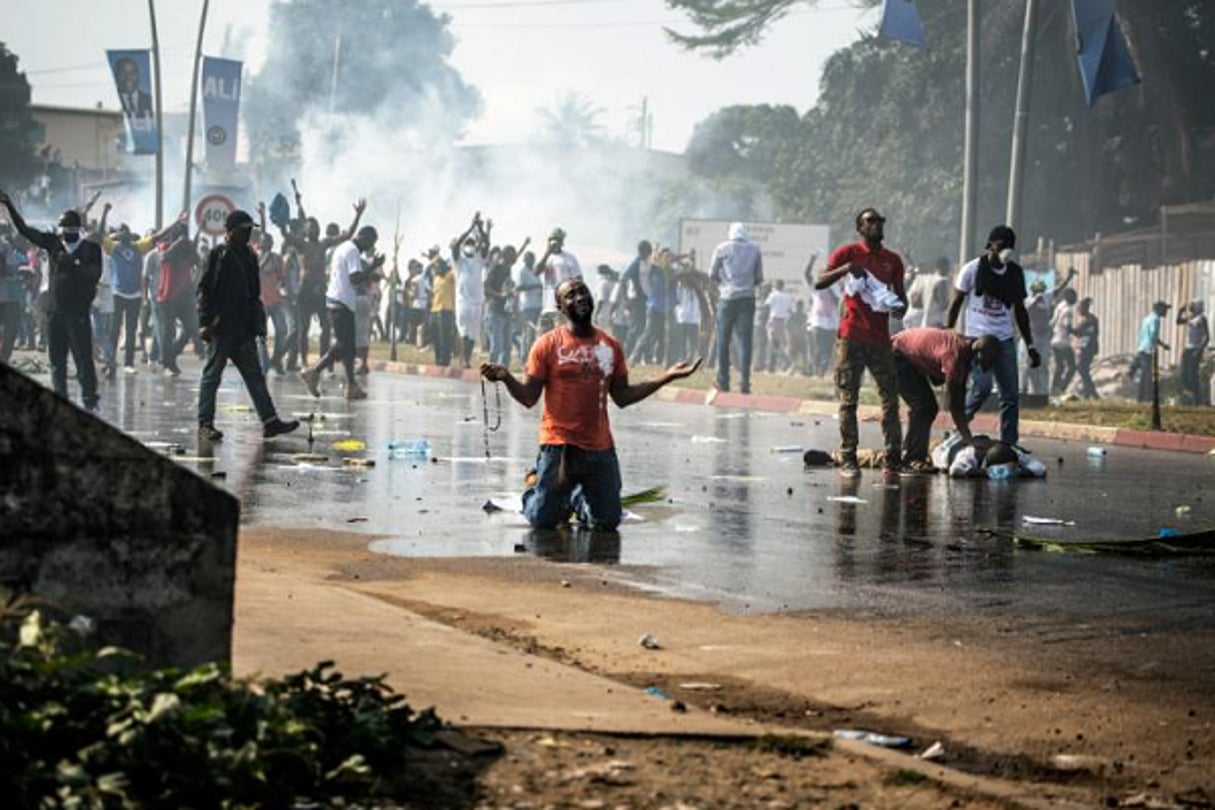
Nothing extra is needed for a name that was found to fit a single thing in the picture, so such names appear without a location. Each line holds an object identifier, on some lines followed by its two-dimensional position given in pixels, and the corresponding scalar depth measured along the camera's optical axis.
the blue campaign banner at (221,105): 47.56
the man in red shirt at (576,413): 11.76
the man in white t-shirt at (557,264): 30.92
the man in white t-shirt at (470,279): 33.44
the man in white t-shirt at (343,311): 24.31
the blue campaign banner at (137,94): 49.84
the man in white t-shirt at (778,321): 40.19
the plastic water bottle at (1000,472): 16.10
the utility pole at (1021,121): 25.73
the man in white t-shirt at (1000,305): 16.78
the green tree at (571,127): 107.81
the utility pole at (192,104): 50.59
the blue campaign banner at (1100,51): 30.33
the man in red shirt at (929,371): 16.09
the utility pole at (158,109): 50.66
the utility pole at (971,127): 26.55
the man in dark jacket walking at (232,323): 17.45
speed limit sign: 33.56
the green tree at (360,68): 92.62
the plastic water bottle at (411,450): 16.78
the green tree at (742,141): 68.81
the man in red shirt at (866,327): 16.12
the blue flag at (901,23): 31.47
